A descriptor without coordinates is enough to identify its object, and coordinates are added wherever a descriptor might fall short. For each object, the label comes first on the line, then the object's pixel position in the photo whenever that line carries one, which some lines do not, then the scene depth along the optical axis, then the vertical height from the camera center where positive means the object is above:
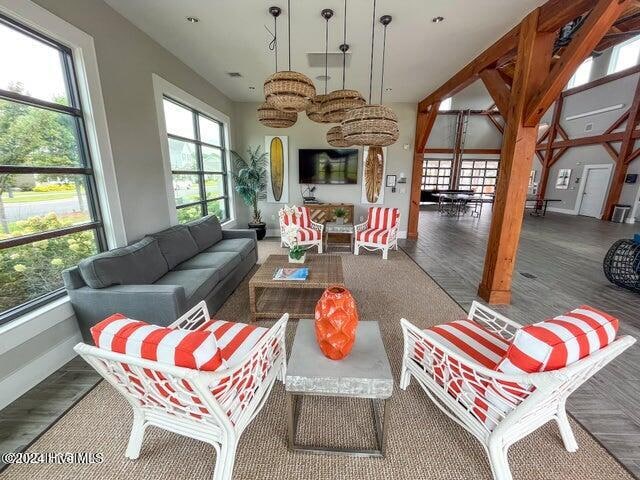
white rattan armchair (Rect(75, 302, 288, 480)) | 0.93 -0.91
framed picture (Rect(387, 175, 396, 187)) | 5.85 +0.06
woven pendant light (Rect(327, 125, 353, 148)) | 2.79 +0.49
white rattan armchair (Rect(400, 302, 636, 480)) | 0.96 -0.94
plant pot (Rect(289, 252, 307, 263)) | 3.03 -0.89
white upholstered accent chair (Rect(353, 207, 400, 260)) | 4.44 -0.84
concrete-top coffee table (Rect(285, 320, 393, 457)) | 1.24 -0.91
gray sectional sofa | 1.97 -0.87
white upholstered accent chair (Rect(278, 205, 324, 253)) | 4.49 -0.76
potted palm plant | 5.31 +0.04
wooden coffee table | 2.53 -1.00
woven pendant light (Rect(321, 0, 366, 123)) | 2.23 +0.68
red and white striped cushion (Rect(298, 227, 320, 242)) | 4.49 -0.89
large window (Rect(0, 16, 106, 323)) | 1.77 +0.07
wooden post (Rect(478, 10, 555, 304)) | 2.36 +0.20
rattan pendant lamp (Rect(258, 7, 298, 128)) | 2.38 +0.61
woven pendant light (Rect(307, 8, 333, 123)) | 2.42 +0.72
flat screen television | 5.77 +0.37
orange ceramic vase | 1.29 -0.68
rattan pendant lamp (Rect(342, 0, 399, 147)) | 1.78 +0.40
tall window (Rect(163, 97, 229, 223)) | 3.64 +0.33
